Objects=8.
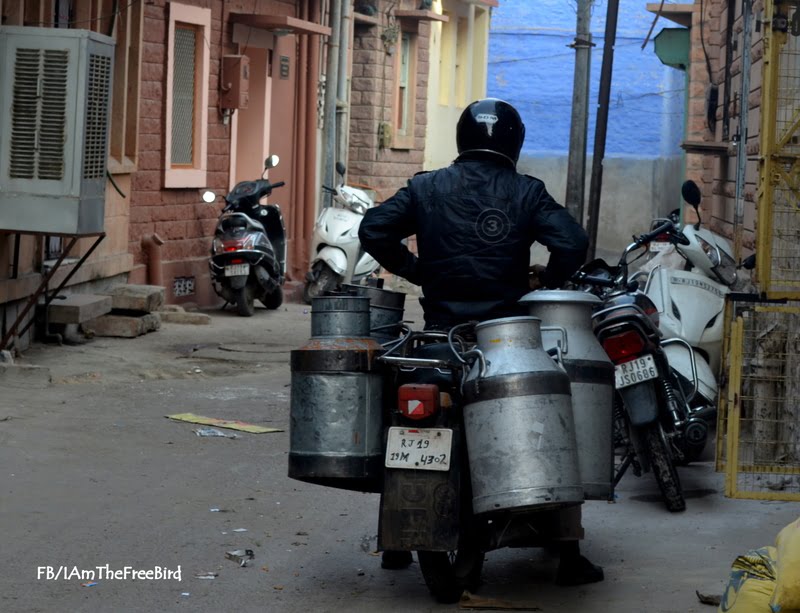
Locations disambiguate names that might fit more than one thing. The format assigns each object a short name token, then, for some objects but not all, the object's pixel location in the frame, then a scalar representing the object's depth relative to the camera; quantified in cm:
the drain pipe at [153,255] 1446
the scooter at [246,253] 1459
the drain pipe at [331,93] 1914
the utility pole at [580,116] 1803
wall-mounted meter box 1612
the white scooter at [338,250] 1645
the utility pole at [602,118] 1705
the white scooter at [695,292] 872
